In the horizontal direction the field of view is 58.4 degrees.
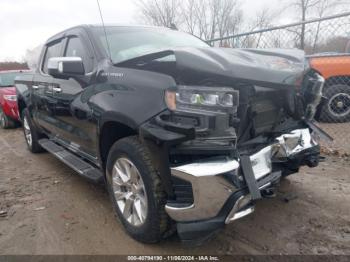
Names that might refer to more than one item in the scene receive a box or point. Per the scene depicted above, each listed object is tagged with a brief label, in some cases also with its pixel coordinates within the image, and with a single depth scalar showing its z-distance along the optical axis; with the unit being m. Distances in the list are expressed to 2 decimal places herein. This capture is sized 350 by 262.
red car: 8.20
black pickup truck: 2.07
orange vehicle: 6.19
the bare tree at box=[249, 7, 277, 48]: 17.56
